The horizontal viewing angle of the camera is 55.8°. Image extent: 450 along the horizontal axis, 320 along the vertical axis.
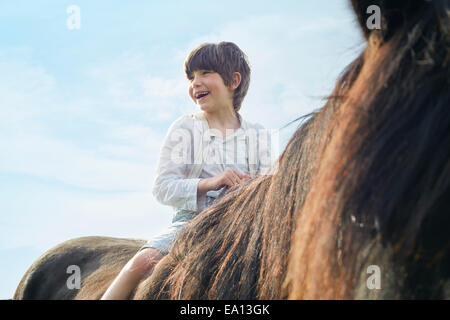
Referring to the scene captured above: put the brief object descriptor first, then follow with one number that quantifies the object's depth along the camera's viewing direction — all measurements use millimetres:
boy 2027
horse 983
